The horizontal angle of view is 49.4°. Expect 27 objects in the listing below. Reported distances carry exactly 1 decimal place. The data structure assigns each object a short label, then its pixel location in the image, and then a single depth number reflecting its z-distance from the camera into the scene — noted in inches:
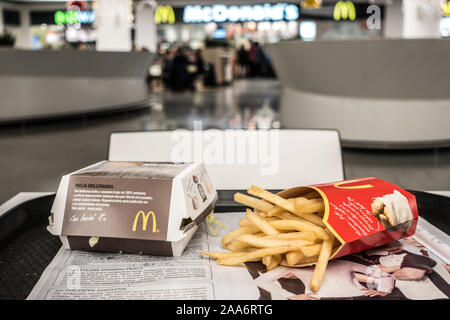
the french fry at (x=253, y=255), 25.4
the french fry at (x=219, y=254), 27.0
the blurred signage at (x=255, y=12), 700.7
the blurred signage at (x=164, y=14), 715.4
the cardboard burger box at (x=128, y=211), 26.5
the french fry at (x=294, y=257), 25.8
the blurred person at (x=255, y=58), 709.3
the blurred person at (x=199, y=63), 536.7
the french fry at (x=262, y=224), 27.7
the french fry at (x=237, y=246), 28.4
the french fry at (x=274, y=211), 29.1
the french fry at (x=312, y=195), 30.0
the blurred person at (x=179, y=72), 485.7
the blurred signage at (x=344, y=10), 681.6
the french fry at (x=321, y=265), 23.0
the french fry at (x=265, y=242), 25.8
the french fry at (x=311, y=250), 25.4
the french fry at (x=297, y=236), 26.5
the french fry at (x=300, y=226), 26.5
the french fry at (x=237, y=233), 29.4
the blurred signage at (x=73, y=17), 799.7
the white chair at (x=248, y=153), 55.6
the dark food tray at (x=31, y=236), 25.3
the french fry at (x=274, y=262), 26.1
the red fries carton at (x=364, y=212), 25.3
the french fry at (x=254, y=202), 30.3
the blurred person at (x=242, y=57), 727.7
